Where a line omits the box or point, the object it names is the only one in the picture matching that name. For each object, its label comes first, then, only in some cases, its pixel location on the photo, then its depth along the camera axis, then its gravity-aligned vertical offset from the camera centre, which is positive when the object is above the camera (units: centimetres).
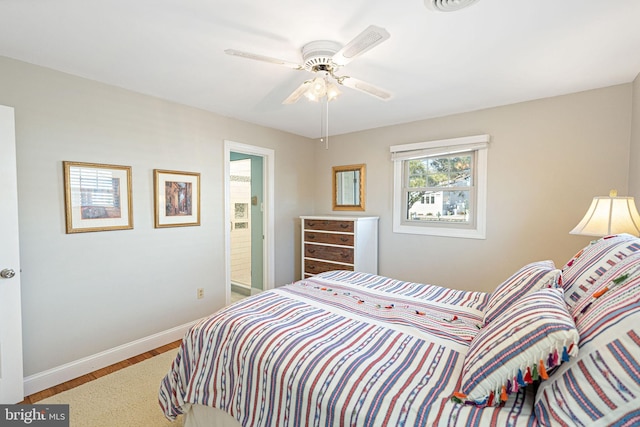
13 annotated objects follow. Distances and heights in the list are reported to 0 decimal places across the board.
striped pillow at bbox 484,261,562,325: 137 -40
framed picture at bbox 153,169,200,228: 276 +5
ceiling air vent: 138 +96
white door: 188 -46
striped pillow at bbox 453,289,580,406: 88 -48
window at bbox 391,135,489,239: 308 +20
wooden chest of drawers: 344 -50
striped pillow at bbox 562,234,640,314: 125 -27
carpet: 183 -138
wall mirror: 395 +23
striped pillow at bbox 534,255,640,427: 74 -46
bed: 83 -61
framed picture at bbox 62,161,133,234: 225 +4
